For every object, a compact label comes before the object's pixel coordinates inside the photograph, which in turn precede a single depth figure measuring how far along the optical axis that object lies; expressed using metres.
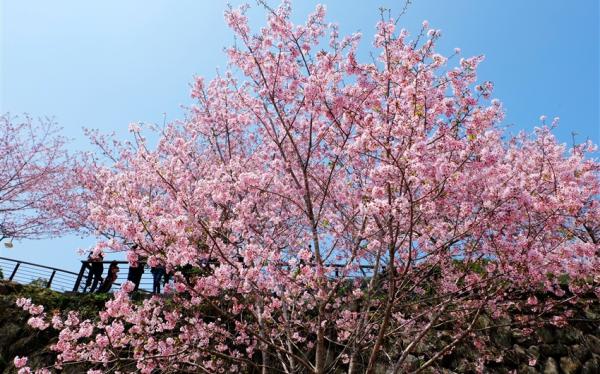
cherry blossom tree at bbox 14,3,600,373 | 5.08
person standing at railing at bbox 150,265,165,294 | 11.84
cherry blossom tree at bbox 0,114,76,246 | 17.42
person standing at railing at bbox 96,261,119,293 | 14.18
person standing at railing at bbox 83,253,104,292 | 14.36
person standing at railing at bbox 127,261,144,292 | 12.76
